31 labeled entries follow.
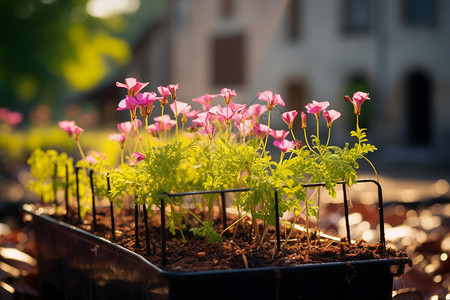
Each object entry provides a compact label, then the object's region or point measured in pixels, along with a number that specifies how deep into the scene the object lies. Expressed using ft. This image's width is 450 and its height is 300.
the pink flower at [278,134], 8.11
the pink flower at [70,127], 10.02
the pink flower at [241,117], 8.89
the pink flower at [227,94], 8.20
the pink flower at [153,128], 9.62
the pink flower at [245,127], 9.03
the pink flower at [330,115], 8.08
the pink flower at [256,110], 9.28
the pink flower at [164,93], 8.16
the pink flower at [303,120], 7.82
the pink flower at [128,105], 7.81
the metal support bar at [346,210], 8.07
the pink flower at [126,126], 9.46
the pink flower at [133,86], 8.04
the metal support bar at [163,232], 7.12
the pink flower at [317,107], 7.79
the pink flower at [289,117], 8.11
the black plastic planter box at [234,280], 6.72
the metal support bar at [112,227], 8.94
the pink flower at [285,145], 7.87
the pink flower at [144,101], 7.72
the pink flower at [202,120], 8.18
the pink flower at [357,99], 7.89
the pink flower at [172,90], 8.07
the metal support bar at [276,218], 7.29
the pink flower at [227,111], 7.95
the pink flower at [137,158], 7.88
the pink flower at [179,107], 8.57
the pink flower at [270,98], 8.09
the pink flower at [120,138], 9.13
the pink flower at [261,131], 8.19
